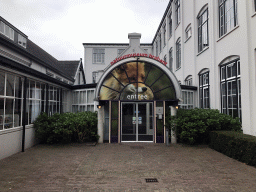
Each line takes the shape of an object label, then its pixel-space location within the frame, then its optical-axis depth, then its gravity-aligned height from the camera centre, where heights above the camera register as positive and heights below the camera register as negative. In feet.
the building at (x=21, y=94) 23.81 +2.01
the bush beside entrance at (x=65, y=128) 30.63 -4.24
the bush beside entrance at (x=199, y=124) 30.04 -3.50
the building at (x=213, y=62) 28.07 +8.88
